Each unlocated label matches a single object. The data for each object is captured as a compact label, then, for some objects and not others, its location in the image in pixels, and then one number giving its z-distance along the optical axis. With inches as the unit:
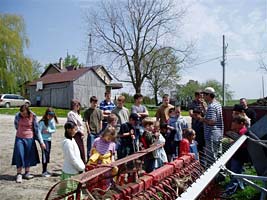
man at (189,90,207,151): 217.6
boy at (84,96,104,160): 223.8
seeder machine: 74.0
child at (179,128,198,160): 177.0
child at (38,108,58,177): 209.8
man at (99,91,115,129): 238.5
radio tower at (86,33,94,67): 1080.5
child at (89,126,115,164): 153.0
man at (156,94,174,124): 228.1
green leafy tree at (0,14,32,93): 1156.7
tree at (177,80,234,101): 1682.7
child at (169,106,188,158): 211.3
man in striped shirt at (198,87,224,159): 193.0
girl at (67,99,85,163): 214.1
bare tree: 1120.8
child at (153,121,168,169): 163.1
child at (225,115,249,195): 170.7
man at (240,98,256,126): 241.9
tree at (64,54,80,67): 2376.3
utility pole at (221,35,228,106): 954.4
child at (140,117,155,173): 186.8
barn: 1337.8
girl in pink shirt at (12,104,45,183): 204.0
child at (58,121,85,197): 146.2
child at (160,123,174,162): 208.6
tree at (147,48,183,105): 1142.3
